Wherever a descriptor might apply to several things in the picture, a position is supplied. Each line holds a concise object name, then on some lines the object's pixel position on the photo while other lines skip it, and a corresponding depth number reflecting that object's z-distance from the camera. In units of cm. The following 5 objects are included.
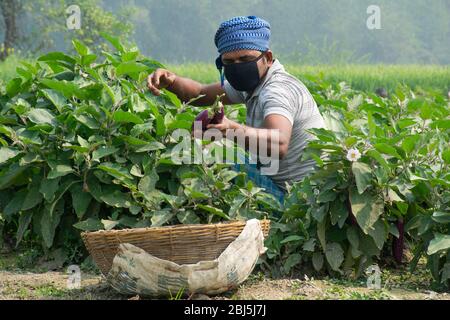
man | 802
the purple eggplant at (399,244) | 787
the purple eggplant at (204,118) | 696
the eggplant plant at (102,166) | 756
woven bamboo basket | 645
